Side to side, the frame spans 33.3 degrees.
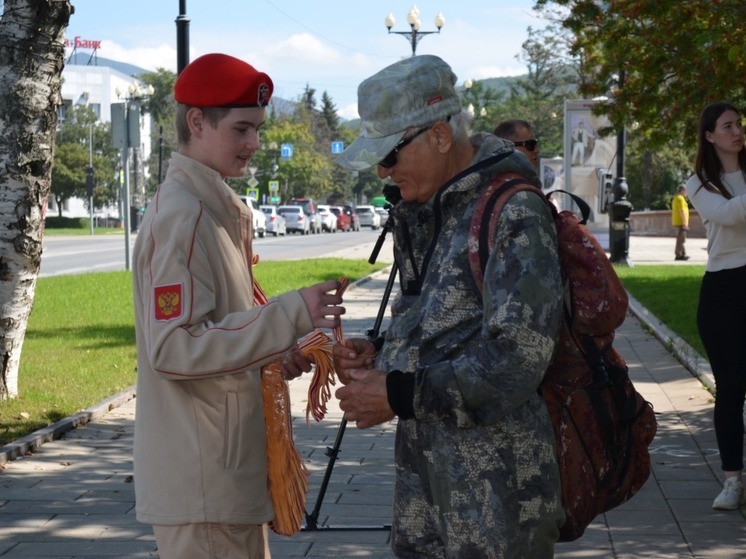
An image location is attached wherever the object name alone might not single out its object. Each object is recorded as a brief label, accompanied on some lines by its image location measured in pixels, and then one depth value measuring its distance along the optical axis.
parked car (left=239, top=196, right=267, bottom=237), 57.75
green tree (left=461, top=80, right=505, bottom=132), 133.00
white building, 117.44
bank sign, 136.12
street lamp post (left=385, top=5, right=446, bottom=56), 32.81
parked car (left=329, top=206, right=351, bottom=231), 82.12
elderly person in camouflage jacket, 2.55
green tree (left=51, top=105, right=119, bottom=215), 86.28
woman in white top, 6.21
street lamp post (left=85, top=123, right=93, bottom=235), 86.44
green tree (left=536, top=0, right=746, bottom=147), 10.70
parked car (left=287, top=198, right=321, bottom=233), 74.00
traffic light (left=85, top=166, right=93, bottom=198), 54.44
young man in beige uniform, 2.97
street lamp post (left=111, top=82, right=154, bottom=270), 23.22
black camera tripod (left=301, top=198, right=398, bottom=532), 4.74
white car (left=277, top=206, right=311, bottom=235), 68.94
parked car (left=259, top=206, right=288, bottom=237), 63.69
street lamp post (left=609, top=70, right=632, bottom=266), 27.30
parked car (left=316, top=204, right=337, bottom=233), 77.69
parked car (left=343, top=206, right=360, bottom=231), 86.44
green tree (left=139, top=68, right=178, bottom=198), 103.19
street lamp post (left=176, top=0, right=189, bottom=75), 15.73
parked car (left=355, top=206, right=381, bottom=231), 94.62
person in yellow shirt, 31.20
